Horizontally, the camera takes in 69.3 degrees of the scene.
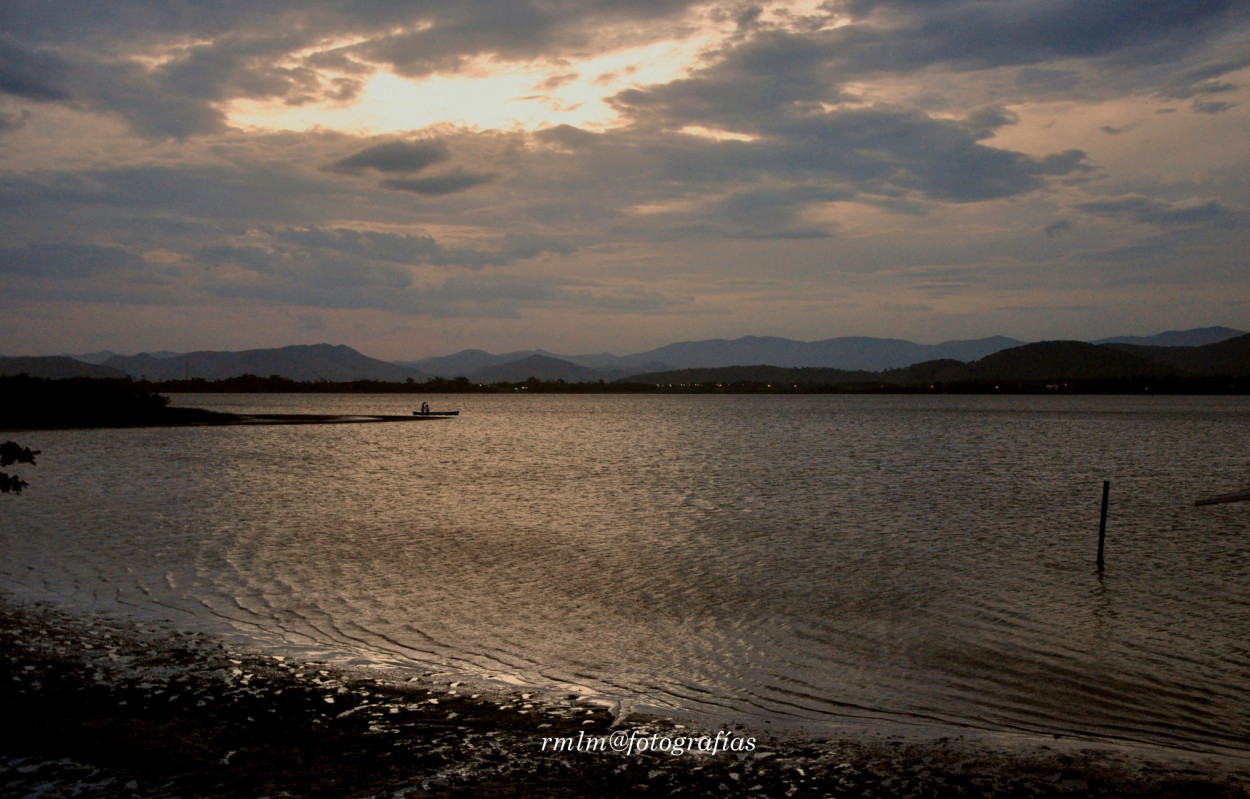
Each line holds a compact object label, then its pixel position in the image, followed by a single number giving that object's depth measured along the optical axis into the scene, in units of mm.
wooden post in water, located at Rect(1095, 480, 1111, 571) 22634
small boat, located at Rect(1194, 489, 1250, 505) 16673
